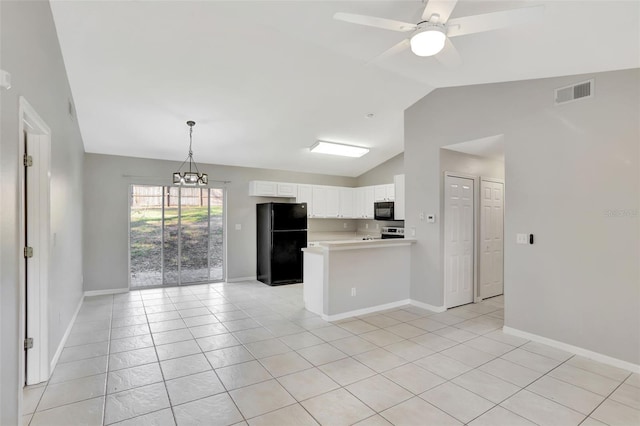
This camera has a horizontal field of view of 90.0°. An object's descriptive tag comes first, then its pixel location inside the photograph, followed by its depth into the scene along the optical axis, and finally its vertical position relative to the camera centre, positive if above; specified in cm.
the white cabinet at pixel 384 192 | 691 +46
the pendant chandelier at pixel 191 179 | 429 +47
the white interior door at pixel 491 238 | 518 -42
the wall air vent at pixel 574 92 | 313 +122
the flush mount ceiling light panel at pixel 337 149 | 598 +125
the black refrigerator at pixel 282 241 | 637 -57
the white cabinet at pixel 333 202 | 757 +26
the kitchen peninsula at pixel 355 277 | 423 -90
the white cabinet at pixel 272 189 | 675 +52
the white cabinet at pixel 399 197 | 652 +32
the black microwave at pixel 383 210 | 680 +6
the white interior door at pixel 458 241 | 469 -42
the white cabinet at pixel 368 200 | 746 +29
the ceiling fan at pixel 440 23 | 188 +120
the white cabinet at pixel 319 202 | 736 +26
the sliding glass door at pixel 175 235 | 601 -44
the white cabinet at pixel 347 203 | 778 +25
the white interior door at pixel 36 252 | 262 -33
